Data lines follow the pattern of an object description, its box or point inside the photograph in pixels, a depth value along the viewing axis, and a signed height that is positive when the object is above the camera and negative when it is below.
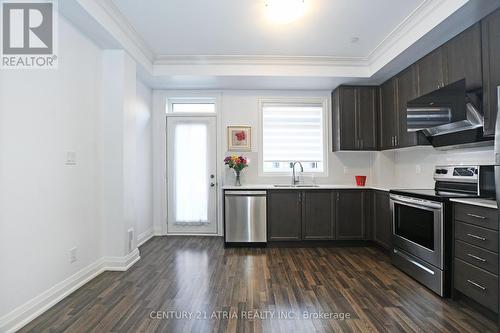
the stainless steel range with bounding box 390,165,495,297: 2.35 -0.58
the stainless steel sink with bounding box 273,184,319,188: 4.36 -0.30
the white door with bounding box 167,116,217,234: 4.49 -0.12
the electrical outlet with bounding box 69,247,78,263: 2.52 -0.87
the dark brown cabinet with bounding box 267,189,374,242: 3.91 -0.77
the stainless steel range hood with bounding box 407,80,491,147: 2.39 +0.54
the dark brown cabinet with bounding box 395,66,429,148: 3.24 +0.91
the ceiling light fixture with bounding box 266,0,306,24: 2.40 +1.56
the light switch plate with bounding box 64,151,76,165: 2.50 +0.11
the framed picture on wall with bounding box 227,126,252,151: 4.51 +0.52
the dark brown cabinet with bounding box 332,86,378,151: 4.15 +0.82
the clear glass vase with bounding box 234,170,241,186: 4.26 -0.18
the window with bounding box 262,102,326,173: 4.56 +0.56
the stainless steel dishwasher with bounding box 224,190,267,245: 3.88 -0.75
